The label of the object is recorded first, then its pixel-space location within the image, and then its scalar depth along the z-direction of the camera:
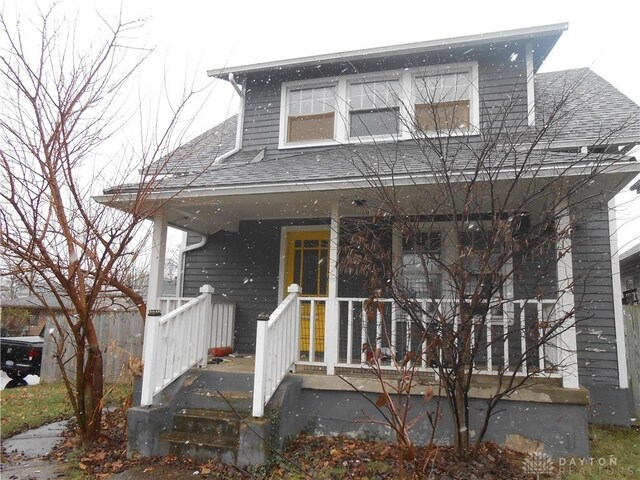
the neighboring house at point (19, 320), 18.83
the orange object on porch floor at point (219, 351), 6.84
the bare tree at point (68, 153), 4.55
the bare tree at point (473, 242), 4.17
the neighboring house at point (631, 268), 12.93
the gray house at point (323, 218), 4.93
